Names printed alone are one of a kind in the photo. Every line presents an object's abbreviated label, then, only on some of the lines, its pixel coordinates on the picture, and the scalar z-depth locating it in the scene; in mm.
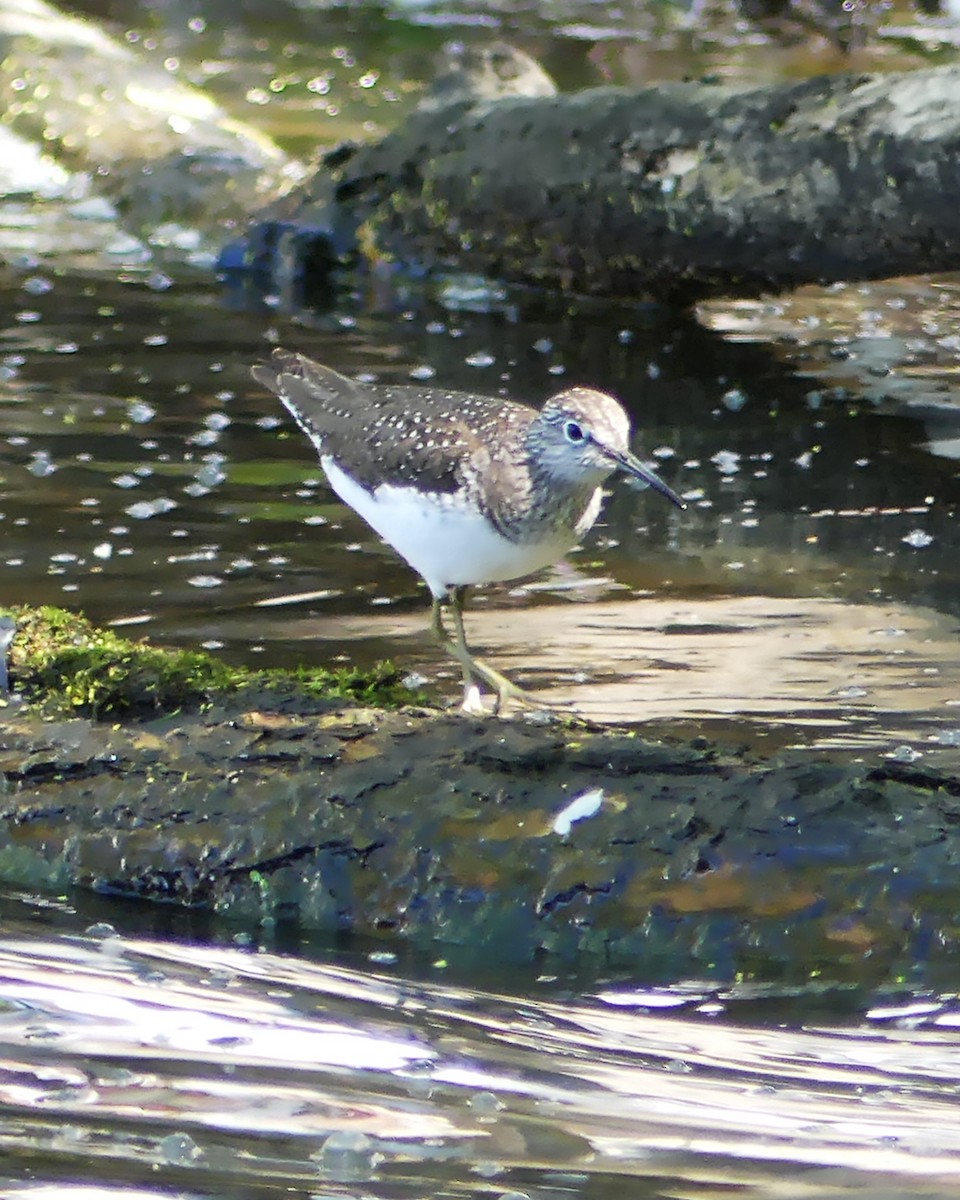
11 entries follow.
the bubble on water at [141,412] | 16094
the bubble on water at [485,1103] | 6836
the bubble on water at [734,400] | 17062
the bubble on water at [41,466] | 14750
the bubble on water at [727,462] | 15398
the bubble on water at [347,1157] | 6383
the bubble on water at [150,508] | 13937
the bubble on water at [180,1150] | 6414
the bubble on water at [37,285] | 20016
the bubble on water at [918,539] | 13742
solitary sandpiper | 10023
